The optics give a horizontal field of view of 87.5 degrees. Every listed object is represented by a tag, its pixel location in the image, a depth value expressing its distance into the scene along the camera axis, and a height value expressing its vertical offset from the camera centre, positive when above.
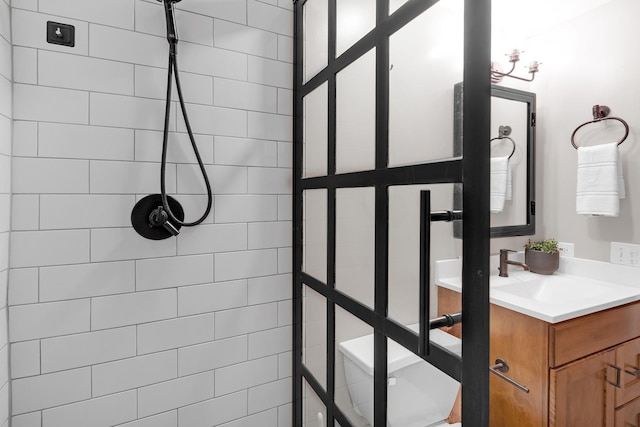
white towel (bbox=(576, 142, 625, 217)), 1.66 +0.17
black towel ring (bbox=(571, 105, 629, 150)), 1.76 +0.53
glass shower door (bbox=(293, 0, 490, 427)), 0.61 +0.02
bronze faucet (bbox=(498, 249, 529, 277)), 1.80 -0.27
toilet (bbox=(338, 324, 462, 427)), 0.70 -0.41
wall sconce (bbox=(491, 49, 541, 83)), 1.90 +0.84
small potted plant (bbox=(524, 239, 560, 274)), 1.87 -0.24
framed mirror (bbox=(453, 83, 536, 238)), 1.93 +0.30
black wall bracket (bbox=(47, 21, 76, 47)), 0.98 +0.53
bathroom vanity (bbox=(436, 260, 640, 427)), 1.25 -0.59
